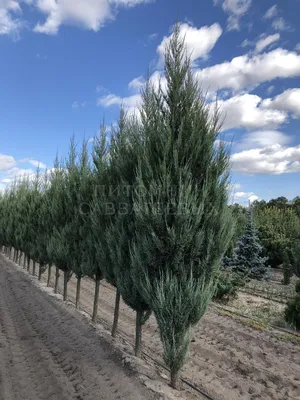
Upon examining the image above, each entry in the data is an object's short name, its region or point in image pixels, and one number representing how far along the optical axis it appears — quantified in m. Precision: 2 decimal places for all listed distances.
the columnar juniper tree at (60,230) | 10.38
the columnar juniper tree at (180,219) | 4.53
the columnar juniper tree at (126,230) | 5.59
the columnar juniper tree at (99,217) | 7.17
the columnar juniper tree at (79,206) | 9.53
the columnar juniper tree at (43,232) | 13.53
